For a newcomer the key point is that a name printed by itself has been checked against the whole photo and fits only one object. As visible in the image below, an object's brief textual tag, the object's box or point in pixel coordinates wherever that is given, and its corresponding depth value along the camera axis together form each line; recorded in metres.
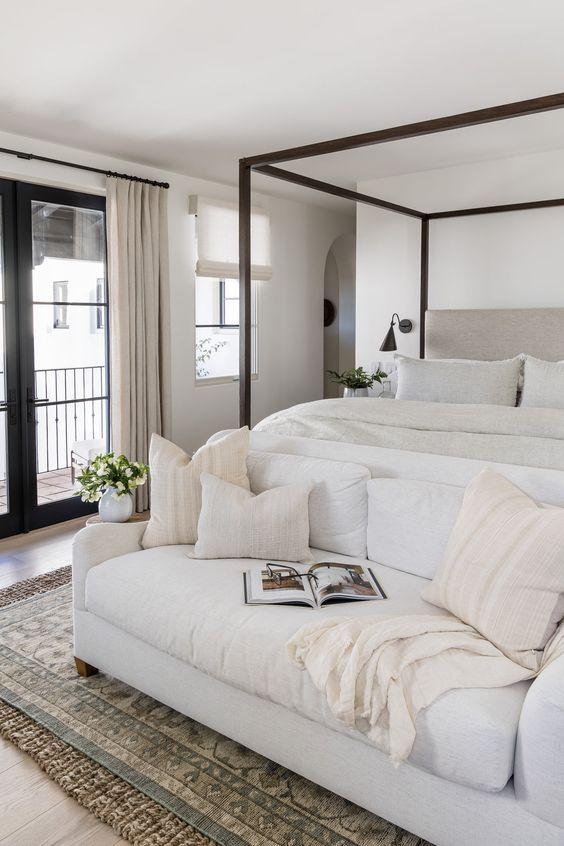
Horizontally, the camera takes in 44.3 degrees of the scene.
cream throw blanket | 1.64
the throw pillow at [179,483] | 2.65
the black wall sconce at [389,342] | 5.03
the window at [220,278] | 5.38
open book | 2.11
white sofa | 1.53
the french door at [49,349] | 4.28
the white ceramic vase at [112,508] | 3.00
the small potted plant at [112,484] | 3.01
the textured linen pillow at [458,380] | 4.03
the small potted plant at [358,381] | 5.20
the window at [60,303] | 4.54
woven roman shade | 5.34
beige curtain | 4.69
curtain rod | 4.09
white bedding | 2.94
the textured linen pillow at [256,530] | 2.50
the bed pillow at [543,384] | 3.79
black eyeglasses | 2.24
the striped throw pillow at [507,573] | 1.76
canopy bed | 2.79
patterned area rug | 1.82
